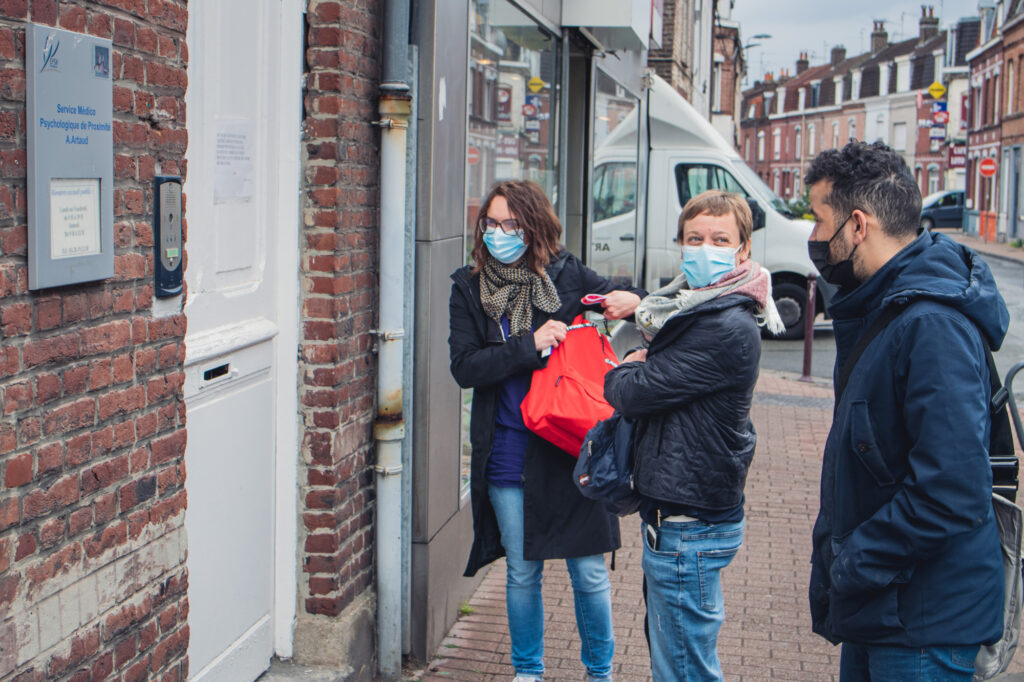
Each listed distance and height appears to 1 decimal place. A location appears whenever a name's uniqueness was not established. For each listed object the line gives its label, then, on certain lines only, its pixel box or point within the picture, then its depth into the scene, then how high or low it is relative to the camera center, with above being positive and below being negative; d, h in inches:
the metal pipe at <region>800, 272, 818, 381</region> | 469.1 -33.3
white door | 132.4 -11.5
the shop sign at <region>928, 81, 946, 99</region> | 1556.3 +225.4
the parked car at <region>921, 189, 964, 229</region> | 2043.6 +81.1
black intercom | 111.7 +0.3
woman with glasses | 153.6 -20.5
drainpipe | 164.7 -14.1
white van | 569.6 +26.7
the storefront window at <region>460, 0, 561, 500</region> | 214.5 +30.9
